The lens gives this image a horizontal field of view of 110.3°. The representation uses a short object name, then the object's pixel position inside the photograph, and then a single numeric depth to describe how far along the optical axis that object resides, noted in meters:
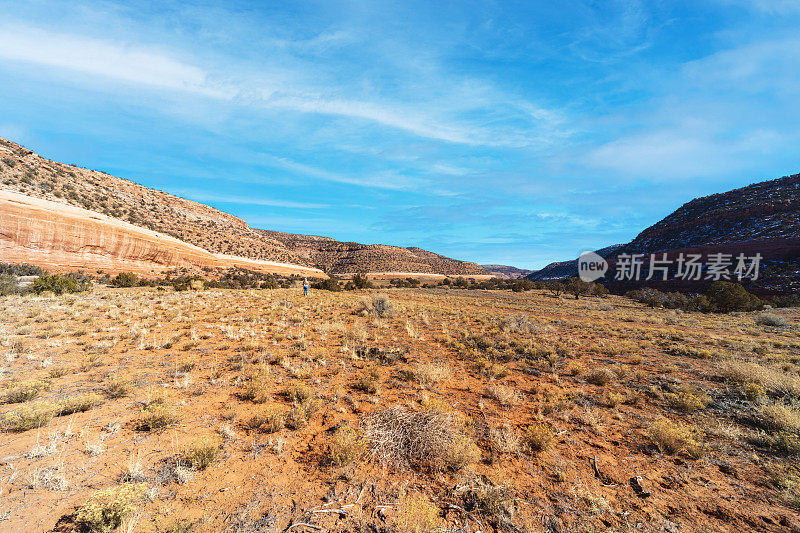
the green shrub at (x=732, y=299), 27.47
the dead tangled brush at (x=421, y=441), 4.25
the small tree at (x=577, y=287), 40.80
